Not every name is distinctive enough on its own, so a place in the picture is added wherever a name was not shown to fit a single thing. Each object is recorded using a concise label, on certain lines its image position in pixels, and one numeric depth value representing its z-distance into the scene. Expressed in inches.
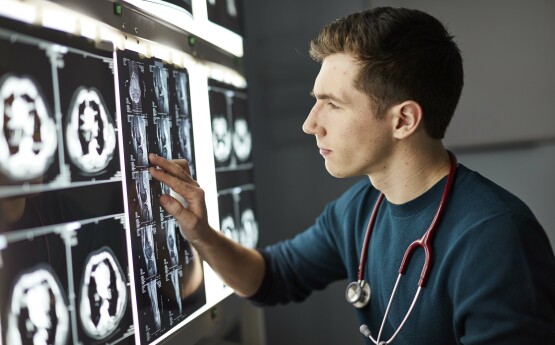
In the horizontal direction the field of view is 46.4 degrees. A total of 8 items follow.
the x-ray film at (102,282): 33.6
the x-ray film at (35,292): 28.4
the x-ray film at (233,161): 54.6
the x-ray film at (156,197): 39.1
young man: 40.3
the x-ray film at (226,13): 55.4
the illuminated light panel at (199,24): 43.4
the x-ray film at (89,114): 33.0
